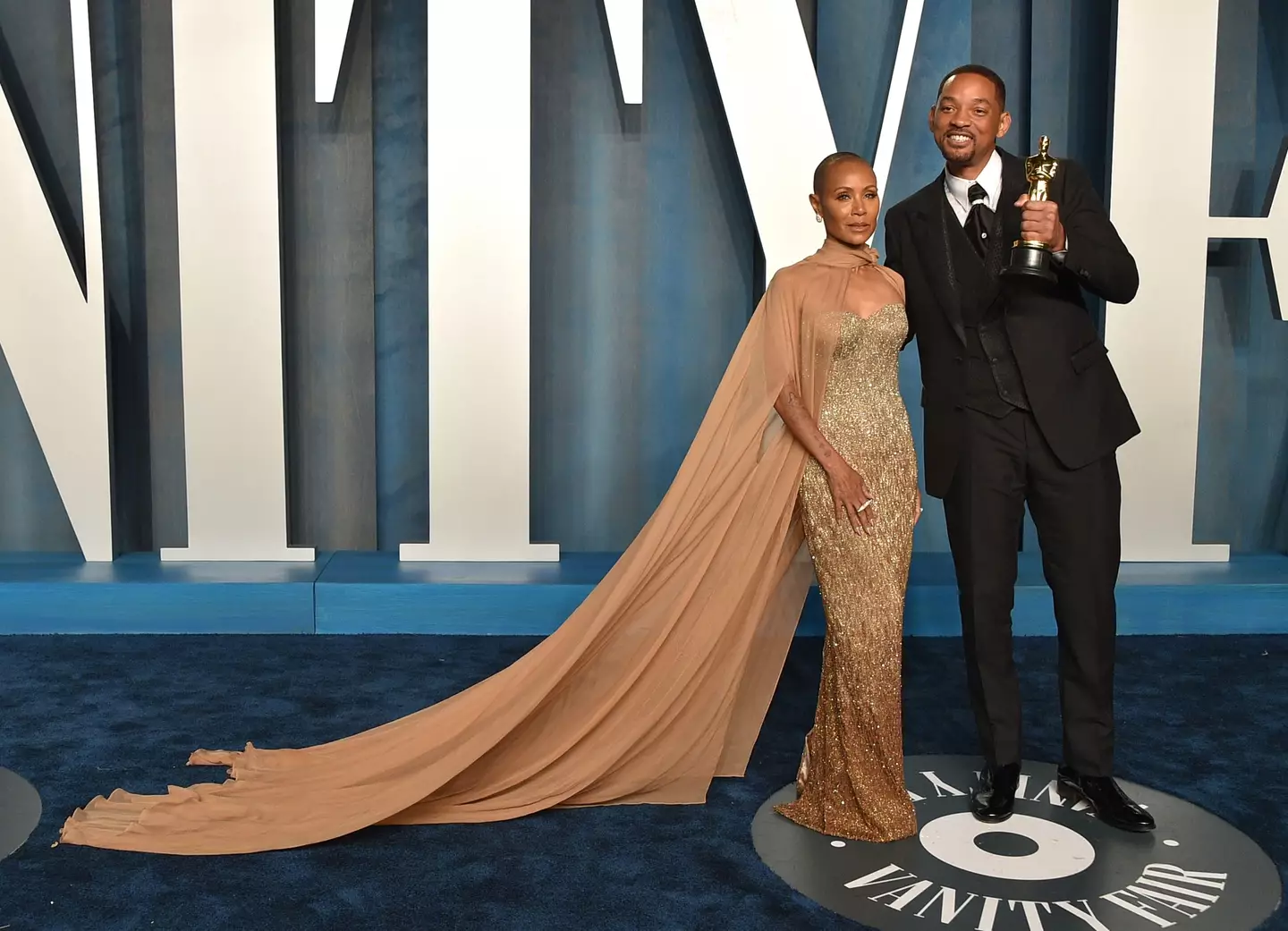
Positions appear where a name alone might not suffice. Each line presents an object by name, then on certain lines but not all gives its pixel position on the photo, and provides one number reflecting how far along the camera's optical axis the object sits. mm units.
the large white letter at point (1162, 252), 5117
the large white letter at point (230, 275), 5000
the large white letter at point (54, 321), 5004
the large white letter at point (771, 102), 5039
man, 3068
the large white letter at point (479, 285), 5031
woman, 3082
